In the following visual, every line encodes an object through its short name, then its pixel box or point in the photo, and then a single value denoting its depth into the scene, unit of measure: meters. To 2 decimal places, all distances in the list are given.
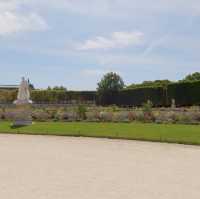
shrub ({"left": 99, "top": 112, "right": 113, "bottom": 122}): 24.33
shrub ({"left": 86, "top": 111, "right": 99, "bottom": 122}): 24.89
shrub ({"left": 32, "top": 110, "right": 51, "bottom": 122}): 26.30
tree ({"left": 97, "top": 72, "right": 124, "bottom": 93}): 64.88
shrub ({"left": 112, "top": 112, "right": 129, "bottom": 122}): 24.11
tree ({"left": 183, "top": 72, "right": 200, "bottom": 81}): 57.02
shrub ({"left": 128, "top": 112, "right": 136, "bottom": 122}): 24.03
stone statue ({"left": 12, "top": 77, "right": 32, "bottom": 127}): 22.34
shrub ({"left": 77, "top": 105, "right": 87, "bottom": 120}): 25.36
